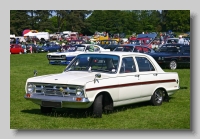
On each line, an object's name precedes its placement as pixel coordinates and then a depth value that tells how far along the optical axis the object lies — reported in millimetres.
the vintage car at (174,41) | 26175
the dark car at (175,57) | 21781
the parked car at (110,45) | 28562
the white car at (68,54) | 24297
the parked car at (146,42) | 34006
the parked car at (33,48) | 37406
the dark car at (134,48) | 23516
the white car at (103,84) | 8758
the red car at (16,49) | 34662
